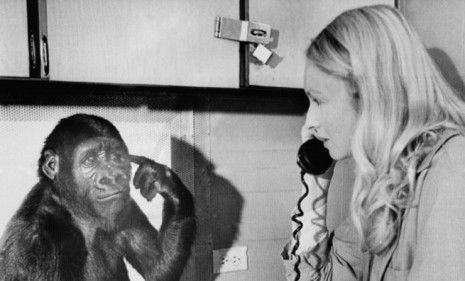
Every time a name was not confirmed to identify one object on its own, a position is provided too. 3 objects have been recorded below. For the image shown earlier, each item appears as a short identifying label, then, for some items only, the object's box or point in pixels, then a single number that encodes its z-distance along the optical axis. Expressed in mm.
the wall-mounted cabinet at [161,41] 1021
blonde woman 766
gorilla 1156
